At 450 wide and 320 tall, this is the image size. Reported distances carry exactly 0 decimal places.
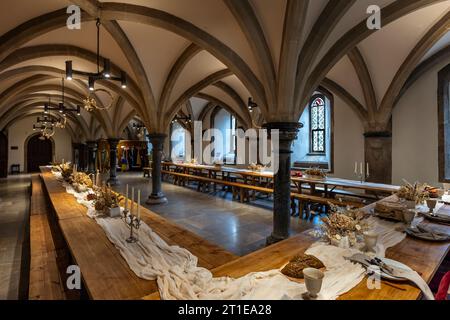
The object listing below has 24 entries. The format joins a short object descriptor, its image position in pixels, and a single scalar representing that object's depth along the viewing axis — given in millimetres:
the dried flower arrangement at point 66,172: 5805
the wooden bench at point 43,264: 1987
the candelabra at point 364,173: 7672
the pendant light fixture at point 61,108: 7623
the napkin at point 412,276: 1276
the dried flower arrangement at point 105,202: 2957
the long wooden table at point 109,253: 1416
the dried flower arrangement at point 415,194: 2879
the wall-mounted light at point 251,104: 7371
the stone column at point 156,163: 7410
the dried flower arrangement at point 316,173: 5883
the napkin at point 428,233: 2012
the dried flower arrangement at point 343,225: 1835
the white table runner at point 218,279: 1248
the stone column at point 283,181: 3986
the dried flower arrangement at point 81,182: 4376
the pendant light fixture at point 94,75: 4064
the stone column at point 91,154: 15656
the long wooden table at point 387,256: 1260
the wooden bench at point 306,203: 5077
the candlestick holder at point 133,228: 2115
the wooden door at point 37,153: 18406
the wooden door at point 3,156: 14211
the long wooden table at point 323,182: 4864
